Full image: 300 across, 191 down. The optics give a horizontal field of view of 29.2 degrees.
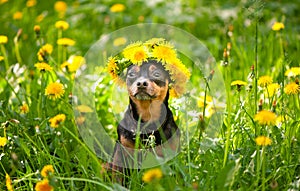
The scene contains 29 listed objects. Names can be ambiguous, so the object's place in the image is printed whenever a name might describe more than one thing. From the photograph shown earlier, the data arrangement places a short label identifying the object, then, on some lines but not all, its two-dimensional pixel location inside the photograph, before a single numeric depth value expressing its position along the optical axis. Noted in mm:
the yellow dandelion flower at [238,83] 2141
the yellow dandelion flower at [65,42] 2928
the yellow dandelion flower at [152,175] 1490
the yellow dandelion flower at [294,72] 2293
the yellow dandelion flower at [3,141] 2041
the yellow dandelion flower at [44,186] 1718
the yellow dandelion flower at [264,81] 2168
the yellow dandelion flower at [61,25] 3098
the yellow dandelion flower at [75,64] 2924
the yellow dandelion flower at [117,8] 3787
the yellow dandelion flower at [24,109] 2549
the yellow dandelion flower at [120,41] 3320
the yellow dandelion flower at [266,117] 1778
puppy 1943
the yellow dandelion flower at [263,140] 1723
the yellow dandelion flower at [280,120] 2192
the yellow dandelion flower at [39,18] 4324
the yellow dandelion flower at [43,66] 2271
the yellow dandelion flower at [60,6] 4359
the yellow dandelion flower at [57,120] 2037
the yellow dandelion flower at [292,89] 2082
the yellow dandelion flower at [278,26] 2715
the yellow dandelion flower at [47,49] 2672
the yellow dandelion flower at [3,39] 2820
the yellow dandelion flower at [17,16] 4051
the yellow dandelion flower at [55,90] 2155
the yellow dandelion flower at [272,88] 2170
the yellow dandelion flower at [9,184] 1842
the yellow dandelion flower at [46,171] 1804
